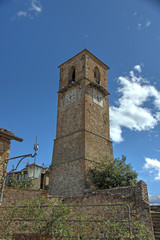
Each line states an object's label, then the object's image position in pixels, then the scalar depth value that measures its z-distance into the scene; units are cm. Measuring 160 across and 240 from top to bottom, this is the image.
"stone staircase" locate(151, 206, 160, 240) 934
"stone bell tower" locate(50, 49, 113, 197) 1662
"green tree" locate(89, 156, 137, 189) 1515
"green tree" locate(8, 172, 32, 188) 1946
